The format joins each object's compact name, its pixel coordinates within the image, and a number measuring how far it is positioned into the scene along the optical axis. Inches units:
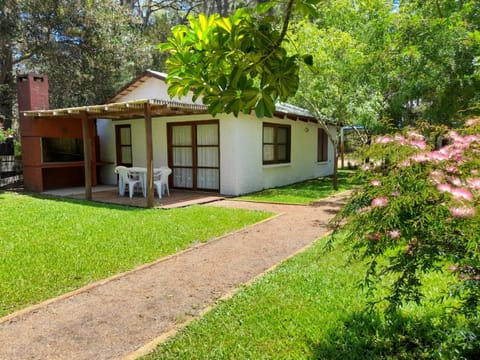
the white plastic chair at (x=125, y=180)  430.9
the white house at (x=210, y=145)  452.8
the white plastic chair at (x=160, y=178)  421.7
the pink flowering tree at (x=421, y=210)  83.5
